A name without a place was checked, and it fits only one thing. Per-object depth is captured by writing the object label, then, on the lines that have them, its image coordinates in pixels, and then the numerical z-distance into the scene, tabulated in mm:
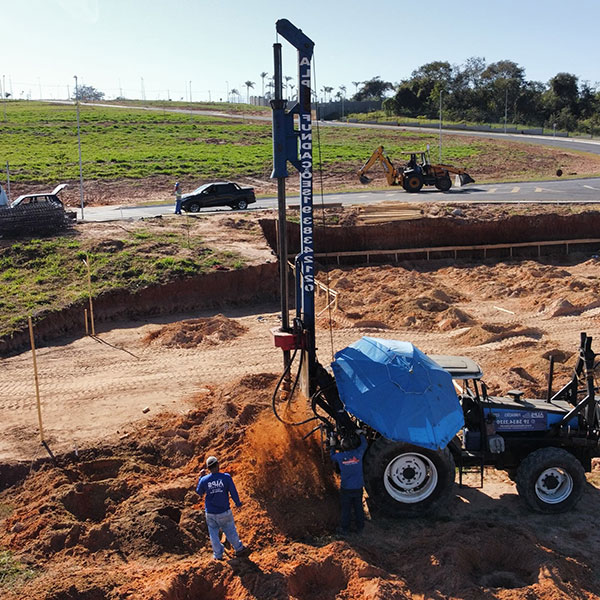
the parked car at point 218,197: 31766
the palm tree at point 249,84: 166250
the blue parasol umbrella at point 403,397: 9398
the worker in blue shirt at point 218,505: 8695
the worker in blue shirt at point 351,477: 9336
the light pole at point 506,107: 82350
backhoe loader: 36500
